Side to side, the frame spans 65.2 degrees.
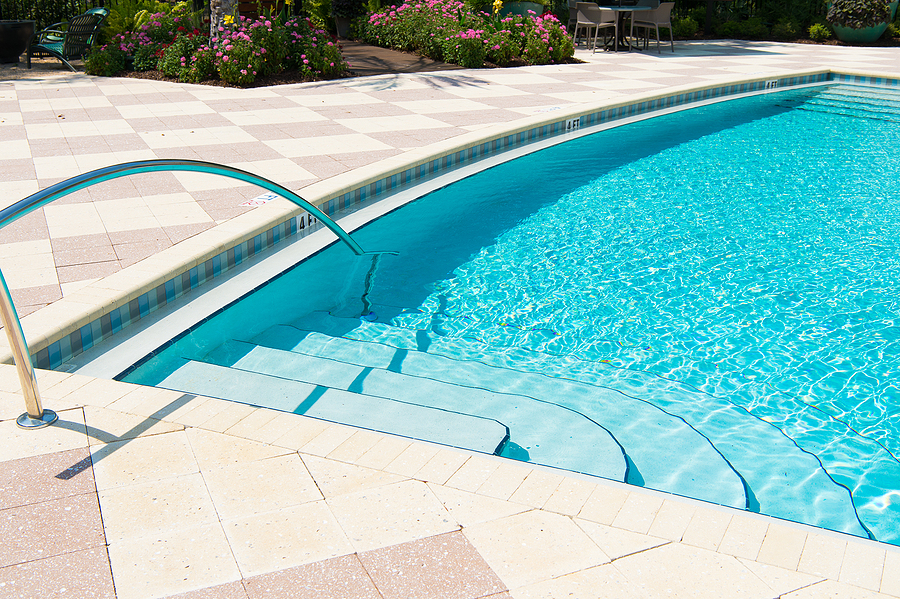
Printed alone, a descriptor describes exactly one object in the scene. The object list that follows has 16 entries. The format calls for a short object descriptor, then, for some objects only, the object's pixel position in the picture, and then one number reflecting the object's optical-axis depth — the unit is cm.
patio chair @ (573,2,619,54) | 1502
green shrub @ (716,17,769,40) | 1847
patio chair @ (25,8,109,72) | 1172
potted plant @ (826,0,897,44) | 1686
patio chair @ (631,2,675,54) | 1483
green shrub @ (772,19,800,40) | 1809
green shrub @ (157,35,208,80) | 1100
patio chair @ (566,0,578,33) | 1689
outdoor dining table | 1439
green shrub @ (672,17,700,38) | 1828
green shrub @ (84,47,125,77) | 1127
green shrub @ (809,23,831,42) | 1777
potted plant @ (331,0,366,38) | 1523
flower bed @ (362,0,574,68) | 1288
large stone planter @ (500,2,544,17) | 1647
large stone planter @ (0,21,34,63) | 1177
